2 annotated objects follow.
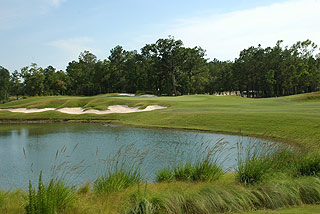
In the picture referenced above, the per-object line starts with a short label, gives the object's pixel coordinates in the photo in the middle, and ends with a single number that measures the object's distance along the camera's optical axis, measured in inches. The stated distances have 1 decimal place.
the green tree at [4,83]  3353.8
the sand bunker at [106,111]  1343.5
